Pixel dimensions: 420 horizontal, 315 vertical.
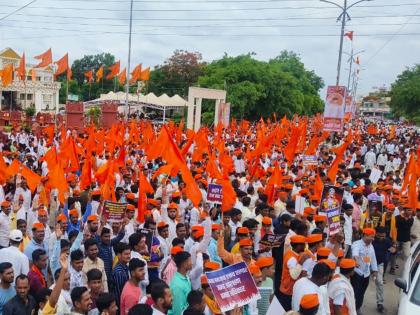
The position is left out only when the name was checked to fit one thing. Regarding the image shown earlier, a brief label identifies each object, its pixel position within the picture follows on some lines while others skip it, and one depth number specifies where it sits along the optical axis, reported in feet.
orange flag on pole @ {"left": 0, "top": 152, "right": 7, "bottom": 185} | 32.40
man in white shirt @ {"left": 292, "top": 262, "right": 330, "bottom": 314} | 15.83
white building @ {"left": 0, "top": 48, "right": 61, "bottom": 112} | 192.85
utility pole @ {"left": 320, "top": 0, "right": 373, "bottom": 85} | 79.10
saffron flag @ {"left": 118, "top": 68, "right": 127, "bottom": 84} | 114.29
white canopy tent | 138.10
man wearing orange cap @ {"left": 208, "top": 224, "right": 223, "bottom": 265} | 21.07
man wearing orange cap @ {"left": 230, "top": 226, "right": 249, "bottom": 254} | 20.68
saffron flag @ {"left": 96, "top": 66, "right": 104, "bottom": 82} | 124.22
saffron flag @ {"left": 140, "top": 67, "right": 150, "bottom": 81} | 110.42
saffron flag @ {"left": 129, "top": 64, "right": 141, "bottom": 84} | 108.78
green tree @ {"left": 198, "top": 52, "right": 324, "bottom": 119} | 128.57
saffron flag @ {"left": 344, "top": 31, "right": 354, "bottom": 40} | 89.60
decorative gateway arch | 97.83
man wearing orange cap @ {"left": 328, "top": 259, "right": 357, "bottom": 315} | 16.52
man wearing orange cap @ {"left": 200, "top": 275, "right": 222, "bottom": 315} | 15.25
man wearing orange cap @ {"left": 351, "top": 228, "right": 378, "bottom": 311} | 22.63
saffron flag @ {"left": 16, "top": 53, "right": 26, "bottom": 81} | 97.38
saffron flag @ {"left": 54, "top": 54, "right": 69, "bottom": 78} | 95.67
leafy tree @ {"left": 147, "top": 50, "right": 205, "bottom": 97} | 182.70
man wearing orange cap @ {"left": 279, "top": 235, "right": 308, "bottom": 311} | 18.24
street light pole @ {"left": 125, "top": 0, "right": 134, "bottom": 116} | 97.54
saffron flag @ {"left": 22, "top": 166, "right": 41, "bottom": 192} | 29.89
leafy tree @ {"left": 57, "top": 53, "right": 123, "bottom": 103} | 240.53
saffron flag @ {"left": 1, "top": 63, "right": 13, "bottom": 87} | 99.55
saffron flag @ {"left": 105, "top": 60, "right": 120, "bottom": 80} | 103.30
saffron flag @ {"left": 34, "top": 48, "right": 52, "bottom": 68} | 92.77
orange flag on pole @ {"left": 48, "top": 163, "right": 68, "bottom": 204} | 29.09
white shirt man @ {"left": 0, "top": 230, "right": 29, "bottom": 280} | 18.54
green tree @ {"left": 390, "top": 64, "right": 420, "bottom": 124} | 147.74
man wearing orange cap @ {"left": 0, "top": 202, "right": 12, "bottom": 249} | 23.91
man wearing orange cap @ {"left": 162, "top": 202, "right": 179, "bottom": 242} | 24.50
